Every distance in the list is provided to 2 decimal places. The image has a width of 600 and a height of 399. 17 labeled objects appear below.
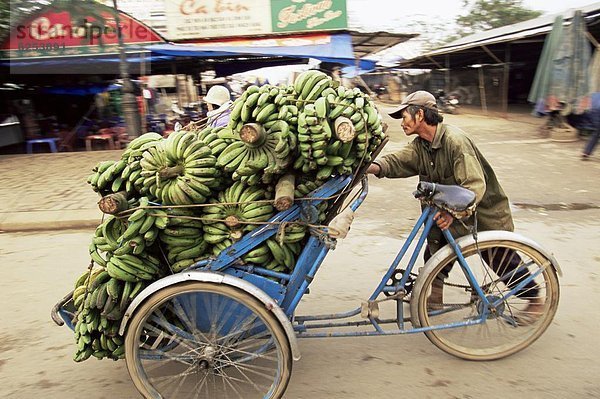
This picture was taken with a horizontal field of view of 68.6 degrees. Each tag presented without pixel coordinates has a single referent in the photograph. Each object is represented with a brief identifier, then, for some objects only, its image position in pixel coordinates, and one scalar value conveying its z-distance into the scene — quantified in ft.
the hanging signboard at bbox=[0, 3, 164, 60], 30.45
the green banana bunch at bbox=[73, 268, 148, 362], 6.87
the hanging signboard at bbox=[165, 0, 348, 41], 31.53
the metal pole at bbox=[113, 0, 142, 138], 21.75
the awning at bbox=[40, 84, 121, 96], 42.11
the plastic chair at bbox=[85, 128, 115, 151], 35.40
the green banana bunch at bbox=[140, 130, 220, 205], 6.56
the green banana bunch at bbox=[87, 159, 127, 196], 6.94
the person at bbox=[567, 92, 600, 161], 25.79
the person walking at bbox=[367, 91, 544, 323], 7.79
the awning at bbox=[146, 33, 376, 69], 29.53
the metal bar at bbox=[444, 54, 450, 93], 68.83
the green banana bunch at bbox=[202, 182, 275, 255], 6.79
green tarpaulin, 30.35
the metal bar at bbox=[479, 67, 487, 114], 61.84
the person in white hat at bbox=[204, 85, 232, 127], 14.62
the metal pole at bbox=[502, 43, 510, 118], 48.10
